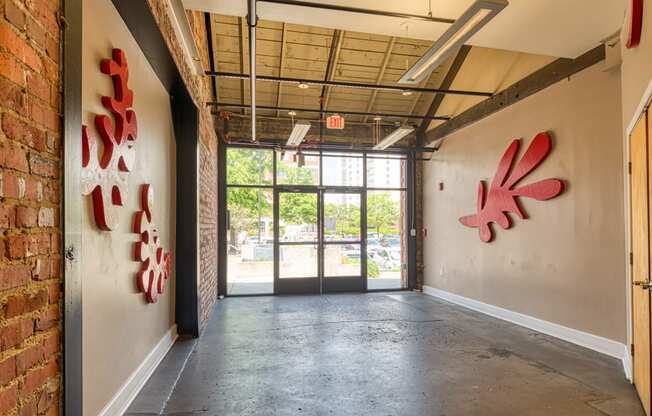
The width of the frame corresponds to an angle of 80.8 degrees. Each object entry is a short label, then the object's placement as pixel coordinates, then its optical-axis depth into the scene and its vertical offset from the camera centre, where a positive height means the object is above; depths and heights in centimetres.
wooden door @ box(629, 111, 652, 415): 288 -35
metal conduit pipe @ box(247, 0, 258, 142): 324 +172
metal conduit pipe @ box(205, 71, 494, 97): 537 +193
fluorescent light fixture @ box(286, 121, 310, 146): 611 +135
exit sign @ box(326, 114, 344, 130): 681 +162
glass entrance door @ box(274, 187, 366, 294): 826 -62
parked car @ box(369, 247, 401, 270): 876 -104
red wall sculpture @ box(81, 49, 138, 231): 230 +41
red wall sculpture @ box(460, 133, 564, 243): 509 +32
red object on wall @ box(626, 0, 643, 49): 294 +148
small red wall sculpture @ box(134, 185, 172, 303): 320 -35
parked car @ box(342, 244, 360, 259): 856 -87
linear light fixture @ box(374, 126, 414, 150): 639 +136
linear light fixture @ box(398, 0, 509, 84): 281 +148
